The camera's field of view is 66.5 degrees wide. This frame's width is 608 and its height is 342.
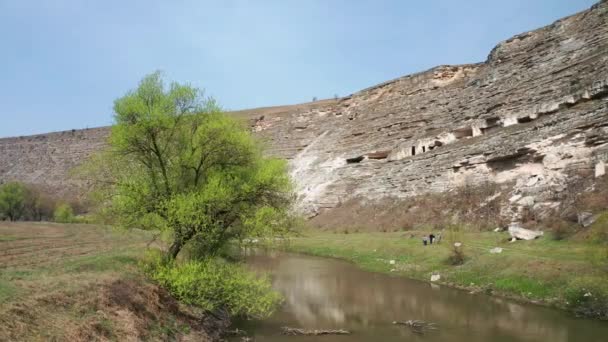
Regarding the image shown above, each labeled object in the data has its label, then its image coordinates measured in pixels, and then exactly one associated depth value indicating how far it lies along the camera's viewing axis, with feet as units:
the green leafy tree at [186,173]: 44.73
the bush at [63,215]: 187.34
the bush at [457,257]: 78.18
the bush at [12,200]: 191.83
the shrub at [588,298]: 49.80
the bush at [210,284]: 43.19
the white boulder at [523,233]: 81.82
